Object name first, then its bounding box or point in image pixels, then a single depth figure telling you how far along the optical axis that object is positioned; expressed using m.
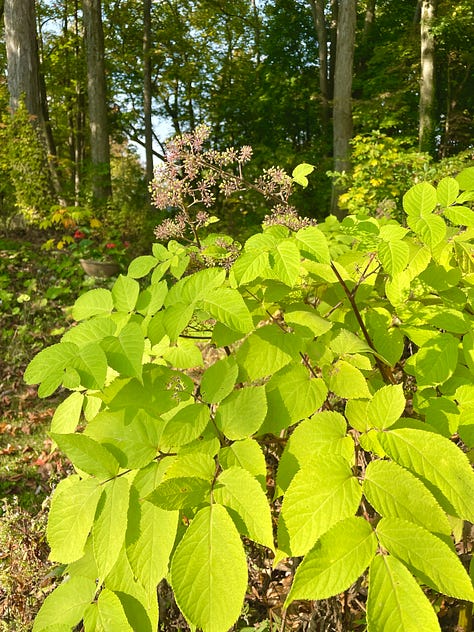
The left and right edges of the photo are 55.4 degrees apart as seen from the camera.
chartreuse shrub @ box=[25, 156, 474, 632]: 0.70
